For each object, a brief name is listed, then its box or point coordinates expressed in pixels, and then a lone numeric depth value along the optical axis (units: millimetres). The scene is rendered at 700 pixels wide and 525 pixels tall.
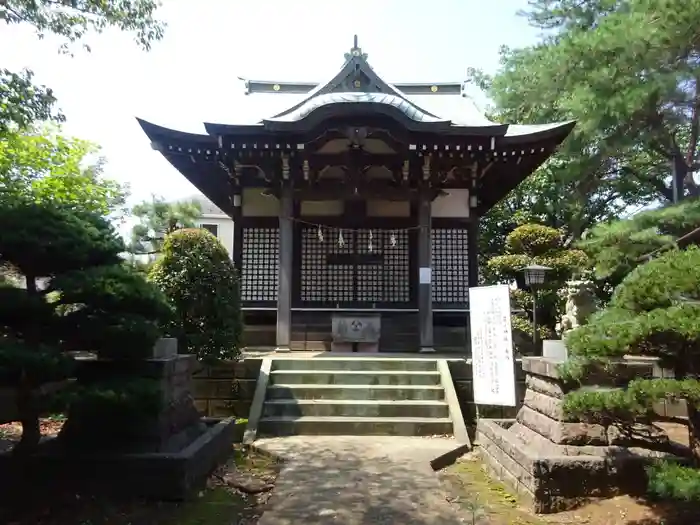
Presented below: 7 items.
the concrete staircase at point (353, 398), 7082
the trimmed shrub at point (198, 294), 7574
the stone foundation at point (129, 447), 4324
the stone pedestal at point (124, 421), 4504
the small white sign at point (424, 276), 10547
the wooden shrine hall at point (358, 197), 9891
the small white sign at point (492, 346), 6312
